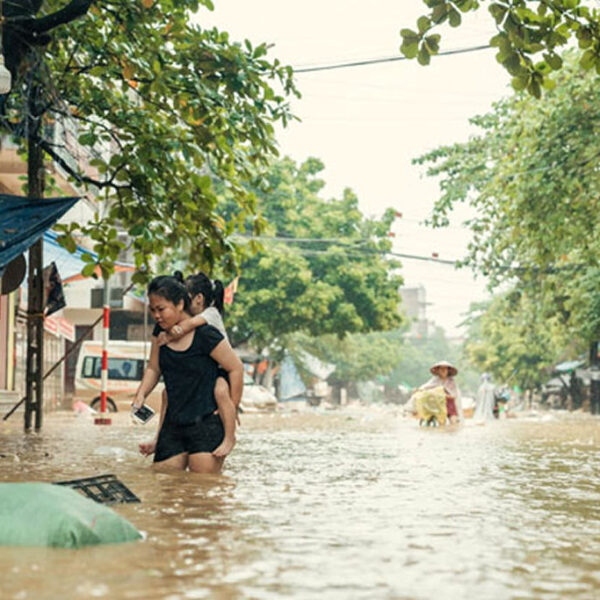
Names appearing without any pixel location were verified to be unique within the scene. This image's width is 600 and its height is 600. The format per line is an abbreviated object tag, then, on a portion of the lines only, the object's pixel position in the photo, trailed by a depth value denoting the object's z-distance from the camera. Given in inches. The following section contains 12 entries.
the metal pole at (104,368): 772.6
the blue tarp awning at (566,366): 2472.9
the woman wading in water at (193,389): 306.8
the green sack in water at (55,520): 169.5
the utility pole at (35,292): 523.5
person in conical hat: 845.8
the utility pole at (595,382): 1862.7
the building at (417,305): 6476.4
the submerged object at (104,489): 224.2
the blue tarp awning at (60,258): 625.7
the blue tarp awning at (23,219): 389.2
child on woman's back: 307.0
